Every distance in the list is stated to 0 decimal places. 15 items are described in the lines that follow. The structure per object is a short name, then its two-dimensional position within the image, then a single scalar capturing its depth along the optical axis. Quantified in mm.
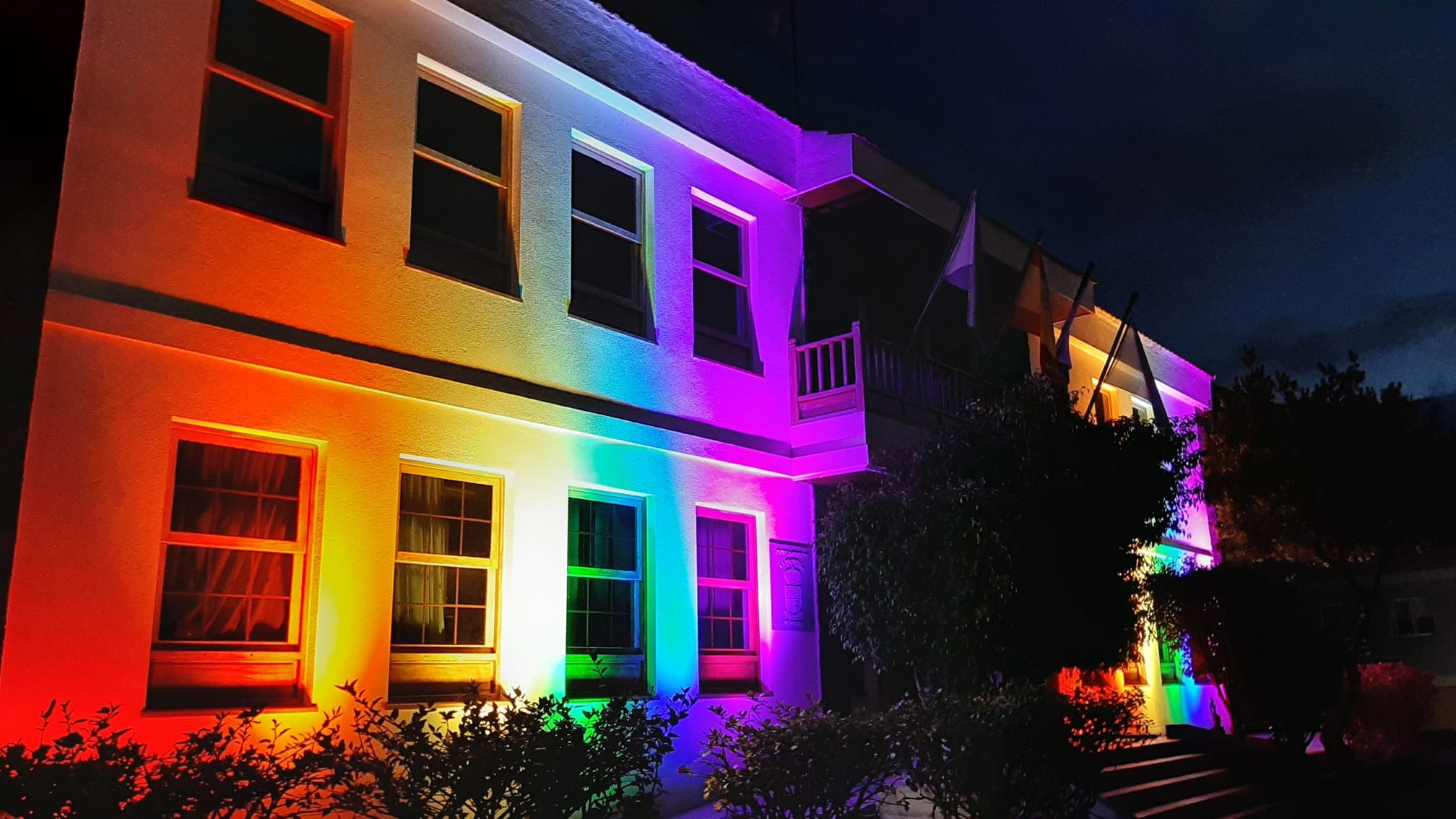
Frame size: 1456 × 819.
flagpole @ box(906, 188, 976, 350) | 13797
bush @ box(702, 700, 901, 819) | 6832
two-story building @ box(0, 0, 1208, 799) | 6871
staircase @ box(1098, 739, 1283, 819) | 11344
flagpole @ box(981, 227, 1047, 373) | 14138
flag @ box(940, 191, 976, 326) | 13625
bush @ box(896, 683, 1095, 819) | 7449
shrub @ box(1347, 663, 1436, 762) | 16359
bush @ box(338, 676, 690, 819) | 6234
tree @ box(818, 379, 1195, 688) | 9891
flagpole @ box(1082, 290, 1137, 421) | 16438
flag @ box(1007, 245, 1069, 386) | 14883
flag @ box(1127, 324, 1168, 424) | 17016
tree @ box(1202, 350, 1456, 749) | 21688
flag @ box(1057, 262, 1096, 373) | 15148
